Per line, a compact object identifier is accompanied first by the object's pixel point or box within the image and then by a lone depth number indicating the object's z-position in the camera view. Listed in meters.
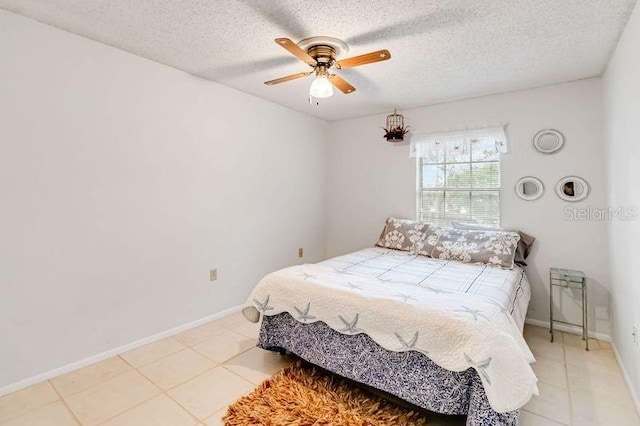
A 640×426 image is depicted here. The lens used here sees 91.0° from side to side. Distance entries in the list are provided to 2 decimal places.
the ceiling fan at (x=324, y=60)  1.99
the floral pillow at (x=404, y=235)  3.32
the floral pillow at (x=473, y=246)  2.79
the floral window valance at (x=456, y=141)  3.17
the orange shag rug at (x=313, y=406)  1.70
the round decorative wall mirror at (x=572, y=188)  2.82
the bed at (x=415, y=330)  1.46
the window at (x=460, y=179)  3.29
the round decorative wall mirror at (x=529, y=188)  3.01
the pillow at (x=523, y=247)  2.97
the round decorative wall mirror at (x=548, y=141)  2.90
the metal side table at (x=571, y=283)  2.61
